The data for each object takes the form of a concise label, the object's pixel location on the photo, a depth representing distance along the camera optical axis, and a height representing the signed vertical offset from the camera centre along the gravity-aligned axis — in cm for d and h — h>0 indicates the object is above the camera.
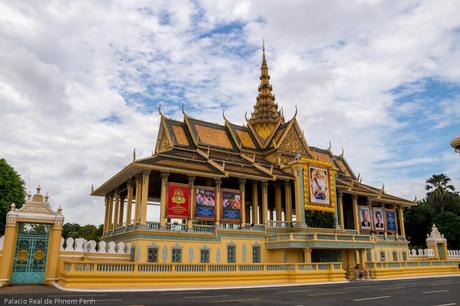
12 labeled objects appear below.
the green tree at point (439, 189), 6138 +1022
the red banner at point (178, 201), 2834 +373
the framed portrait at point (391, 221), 4247 +355
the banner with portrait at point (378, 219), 4144 +360
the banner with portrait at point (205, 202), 2945 +375
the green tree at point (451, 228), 5216 +343
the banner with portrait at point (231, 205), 3069 +371
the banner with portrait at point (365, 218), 4015 +365
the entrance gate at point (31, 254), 1881 -6
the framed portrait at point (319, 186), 3516 +600
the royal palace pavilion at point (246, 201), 2825 +452
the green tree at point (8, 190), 3388 +543
